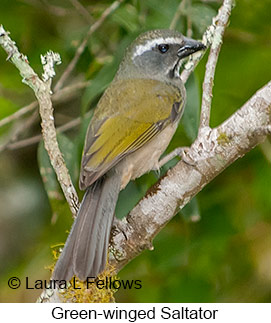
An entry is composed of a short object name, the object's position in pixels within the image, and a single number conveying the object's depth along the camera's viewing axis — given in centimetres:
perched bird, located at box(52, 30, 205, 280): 569
